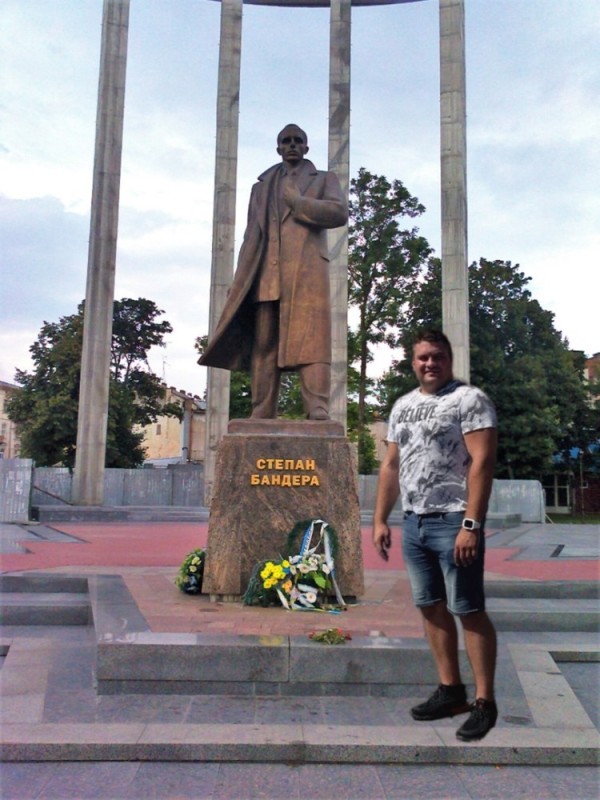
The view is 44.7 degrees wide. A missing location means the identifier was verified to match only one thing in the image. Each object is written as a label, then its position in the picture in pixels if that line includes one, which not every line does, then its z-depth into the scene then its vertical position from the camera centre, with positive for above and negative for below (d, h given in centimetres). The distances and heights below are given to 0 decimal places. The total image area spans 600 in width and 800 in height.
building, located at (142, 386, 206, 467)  5053 +257
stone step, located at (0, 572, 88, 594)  743 -119
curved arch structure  2081 +793
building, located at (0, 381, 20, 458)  3465 +149
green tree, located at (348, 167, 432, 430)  3072 +870
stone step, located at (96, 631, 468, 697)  461 -125
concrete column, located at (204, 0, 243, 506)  2266 +871
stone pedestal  609 -29
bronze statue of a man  651 +156
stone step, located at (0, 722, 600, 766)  382 -145
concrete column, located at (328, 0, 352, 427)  2158 +914
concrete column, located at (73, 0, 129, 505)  2078 +454
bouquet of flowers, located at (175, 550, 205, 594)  641 -92
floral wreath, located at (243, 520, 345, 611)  575 -86
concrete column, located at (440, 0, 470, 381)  2077 +865
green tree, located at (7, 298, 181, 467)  3028 +348
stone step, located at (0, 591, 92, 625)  673 -135
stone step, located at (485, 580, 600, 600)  757 -117
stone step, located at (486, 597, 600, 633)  674 -132
